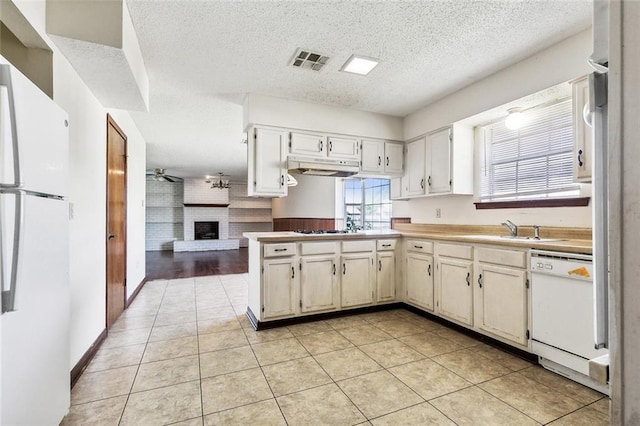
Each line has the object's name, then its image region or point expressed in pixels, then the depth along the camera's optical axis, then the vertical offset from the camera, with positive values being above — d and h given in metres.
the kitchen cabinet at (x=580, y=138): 2.18 +0.57
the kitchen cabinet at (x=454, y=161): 3.43 +0.62
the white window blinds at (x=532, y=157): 2.70 +0.57
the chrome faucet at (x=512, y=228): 2.88 -0.13
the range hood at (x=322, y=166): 3.51 +0.57
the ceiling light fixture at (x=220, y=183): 9.92 +1.08
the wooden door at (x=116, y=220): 3.12 -0.08
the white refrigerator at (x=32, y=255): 1.12 -0.18
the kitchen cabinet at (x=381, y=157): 4.00 +0.77
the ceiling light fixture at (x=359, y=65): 2.70 +1.39
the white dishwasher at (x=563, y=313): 1.98 -0.68
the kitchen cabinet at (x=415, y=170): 3.87 +0.58
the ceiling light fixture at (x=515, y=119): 2.95 +0.94
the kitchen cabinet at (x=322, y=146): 3.61 +0.85
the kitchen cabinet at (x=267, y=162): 3.43 +0.60
